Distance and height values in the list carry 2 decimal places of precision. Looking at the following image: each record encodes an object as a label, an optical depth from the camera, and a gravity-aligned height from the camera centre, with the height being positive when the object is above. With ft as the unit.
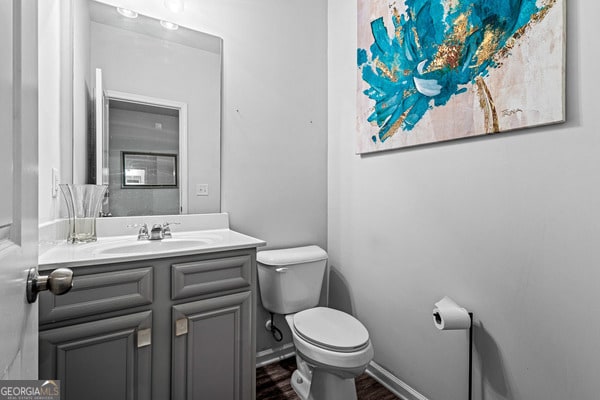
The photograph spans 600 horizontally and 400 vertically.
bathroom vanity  3.24 -1.54
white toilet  4.13 -2.08
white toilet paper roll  3.94 -1.63
